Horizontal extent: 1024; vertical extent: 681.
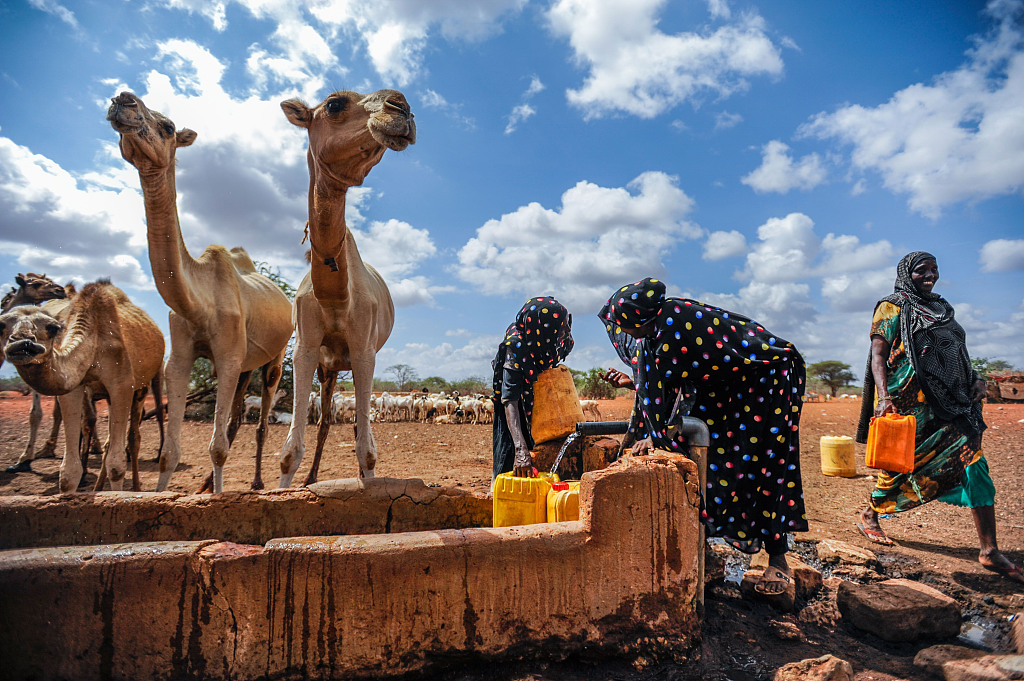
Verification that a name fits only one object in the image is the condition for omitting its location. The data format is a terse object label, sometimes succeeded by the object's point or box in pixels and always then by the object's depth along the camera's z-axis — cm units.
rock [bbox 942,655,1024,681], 198
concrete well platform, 210
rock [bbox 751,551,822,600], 340
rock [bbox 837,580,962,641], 285
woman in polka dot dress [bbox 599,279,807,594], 314
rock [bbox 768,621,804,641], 286
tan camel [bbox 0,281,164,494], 396
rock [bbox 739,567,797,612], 314
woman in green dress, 412
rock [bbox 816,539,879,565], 396
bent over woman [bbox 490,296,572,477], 420
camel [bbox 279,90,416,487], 356
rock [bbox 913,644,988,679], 247
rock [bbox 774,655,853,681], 212
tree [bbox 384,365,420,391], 3634
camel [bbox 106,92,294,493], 396
